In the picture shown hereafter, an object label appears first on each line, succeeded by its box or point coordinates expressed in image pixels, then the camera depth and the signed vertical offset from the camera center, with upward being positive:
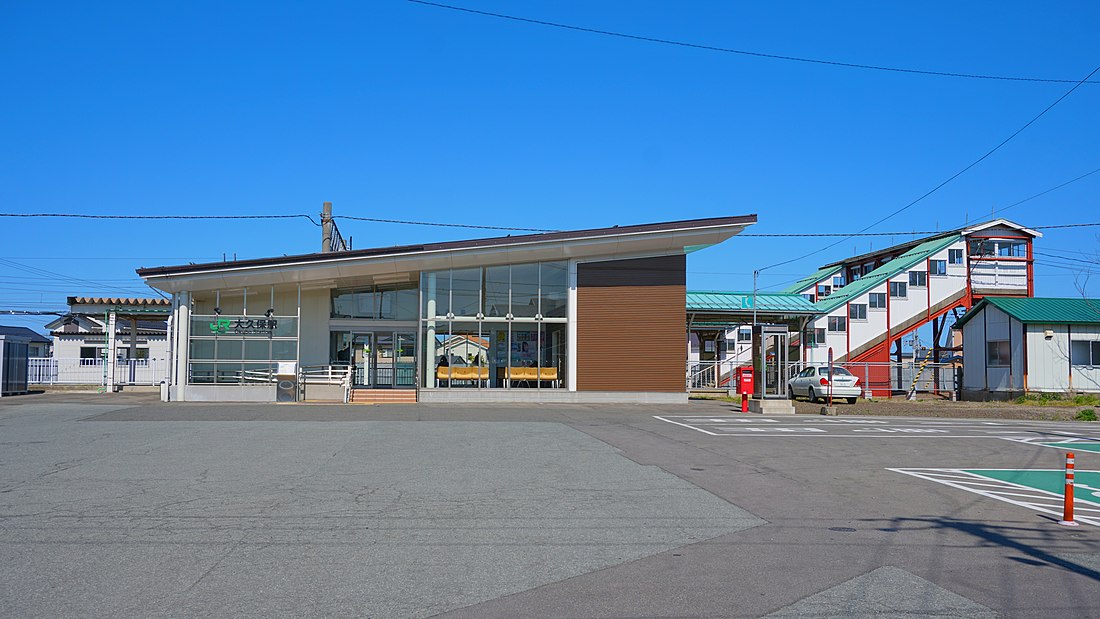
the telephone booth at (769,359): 29.59 -0.37
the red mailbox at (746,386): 27.89 -1.24
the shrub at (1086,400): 32.66 -1.88
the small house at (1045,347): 36.12 +0.24
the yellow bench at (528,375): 29.81 -0.95
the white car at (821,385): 34.12 -1.48
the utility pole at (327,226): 36.34 +5.39
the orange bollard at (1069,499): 8.97 -1.59
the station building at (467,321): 28.27 +0.96
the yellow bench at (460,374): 29.22 -0.92
